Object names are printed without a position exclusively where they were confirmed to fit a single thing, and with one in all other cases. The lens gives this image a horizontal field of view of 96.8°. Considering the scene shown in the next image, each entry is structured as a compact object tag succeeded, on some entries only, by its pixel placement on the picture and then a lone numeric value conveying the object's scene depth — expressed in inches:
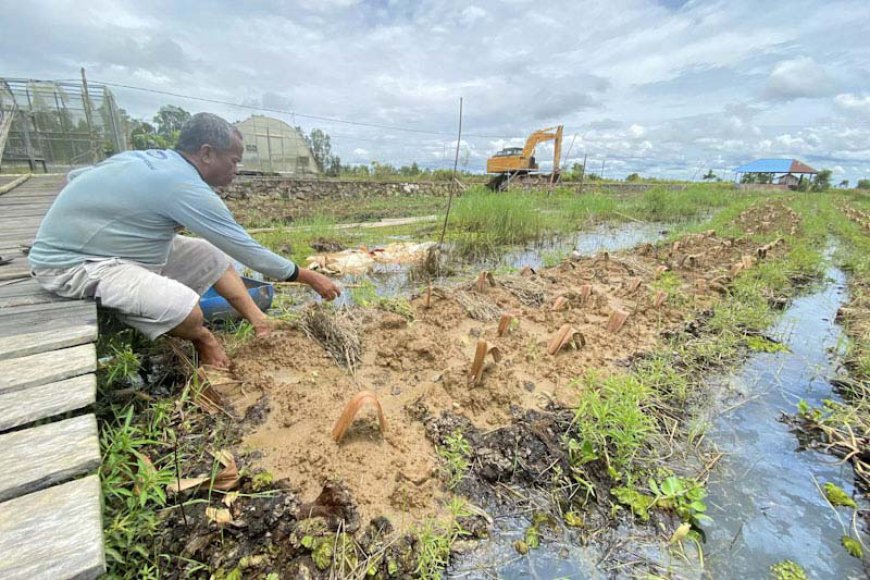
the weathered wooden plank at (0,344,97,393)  49.1
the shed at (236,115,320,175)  566.9
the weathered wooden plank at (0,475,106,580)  29.0
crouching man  68.6
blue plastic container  101.7
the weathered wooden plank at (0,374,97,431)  43.3
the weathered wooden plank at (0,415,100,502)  35.7
